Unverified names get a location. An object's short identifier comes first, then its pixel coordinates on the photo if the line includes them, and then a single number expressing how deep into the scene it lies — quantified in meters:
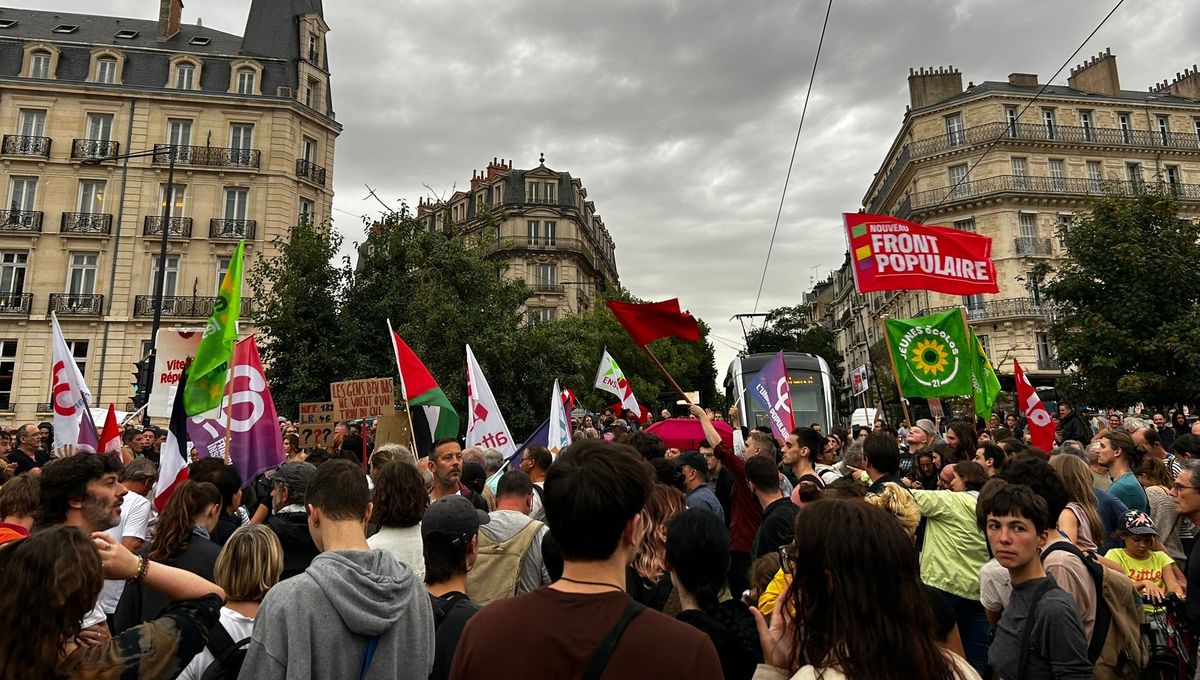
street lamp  14.92
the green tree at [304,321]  21.22
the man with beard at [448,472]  5.38
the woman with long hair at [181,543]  3.11
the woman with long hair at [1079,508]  4.12
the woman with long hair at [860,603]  1.79
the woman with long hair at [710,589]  2.53
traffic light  16.22
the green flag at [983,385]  10.33
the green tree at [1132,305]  17.73
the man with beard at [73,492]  3.36
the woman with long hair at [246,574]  2.67
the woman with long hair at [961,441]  6.77
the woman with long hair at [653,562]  3.36
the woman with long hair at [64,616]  1.90
